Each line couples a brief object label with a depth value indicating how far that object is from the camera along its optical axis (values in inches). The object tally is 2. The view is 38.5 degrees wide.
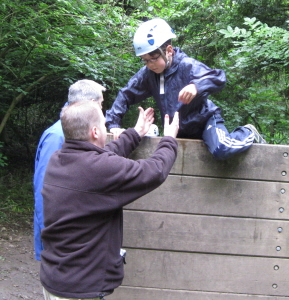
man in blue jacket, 99.8
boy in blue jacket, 106.3
